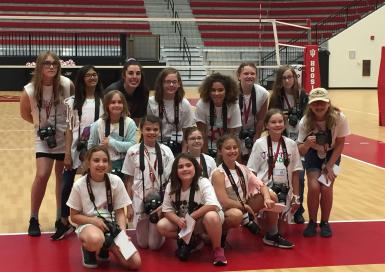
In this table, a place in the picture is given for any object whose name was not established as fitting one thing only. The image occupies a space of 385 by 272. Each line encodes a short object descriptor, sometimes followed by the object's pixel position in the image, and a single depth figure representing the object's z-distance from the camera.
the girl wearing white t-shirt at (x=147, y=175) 4.78
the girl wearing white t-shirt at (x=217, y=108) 5.23
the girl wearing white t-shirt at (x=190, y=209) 4.44
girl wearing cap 5.13
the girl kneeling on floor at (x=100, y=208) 4.28
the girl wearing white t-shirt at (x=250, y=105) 5.47
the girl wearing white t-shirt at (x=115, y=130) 4.92
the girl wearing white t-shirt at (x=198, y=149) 4.86
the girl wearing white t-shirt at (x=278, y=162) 5.04
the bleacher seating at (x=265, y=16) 25.55
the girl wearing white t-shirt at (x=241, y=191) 4.72
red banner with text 12.23
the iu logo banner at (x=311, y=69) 13.10
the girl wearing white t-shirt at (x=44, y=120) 5.13
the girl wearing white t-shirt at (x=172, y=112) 5.22
